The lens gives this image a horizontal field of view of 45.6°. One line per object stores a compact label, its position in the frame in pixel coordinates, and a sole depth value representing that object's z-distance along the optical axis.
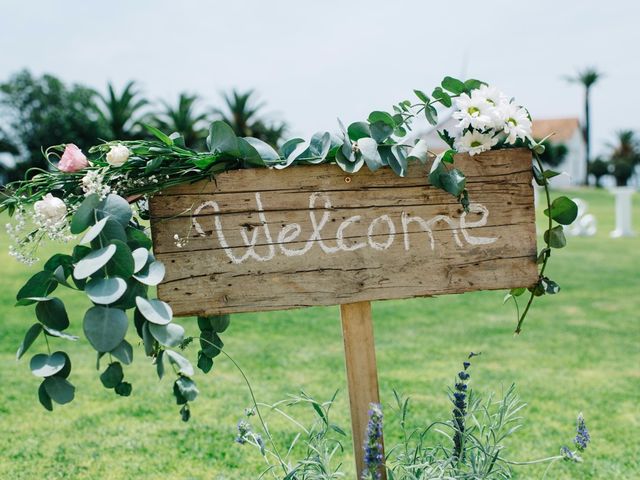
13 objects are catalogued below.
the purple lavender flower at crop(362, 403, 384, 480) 1.89
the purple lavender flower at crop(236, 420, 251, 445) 2.17
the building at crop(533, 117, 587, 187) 47.34
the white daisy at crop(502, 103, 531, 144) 2.07
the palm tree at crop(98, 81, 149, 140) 31.39
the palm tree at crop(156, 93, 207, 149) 31.98
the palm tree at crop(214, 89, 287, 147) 33.78
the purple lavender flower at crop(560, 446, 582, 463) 2.09
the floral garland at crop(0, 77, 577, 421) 1.67
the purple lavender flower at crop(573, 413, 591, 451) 2.13
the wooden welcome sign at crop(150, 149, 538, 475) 1.98
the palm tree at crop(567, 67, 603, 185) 40.69
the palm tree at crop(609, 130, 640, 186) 44.12
